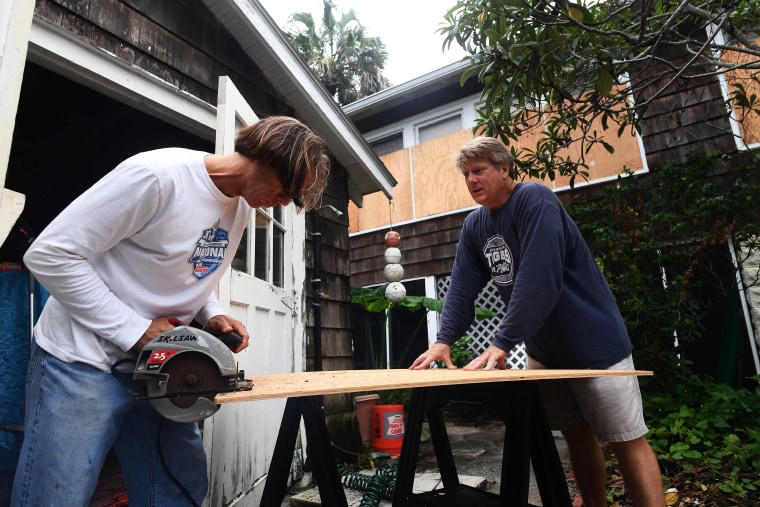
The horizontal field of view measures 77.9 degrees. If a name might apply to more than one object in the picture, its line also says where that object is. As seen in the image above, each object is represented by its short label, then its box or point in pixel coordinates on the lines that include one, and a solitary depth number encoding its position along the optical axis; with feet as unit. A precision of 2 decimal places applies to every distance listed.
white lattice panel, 21.56
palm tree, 61.61
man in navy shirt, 5.89
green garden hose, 8.83
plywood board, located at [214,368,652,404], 3.35
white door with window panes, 7.47
